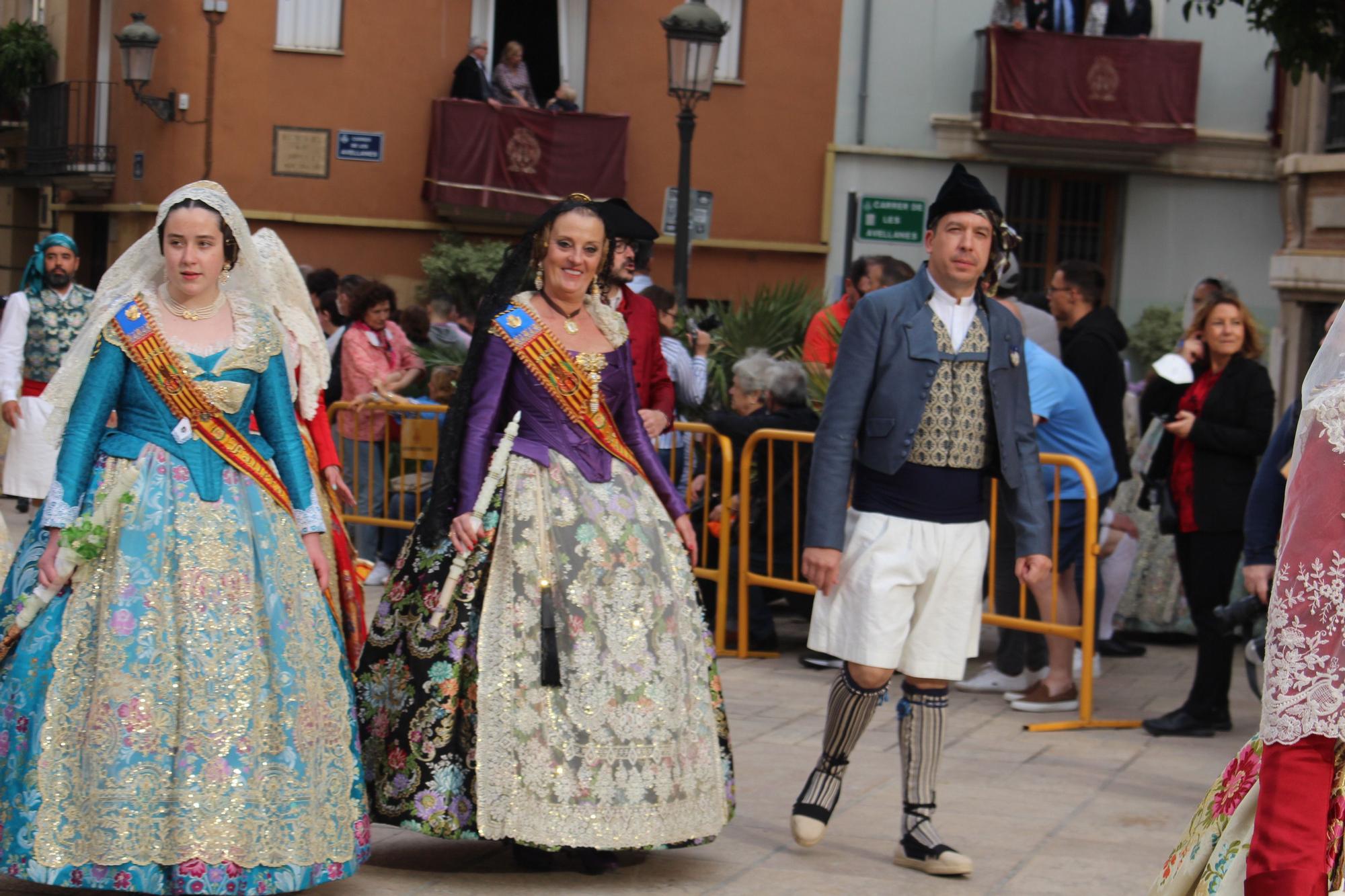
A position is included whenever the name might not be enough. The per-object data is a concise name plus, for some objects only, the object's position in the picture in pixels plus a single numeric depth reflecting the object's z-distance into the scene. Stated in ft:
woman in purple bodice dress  16.65
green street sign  41.50
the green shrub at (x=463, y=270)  66.49
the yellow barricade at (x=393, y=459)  36.11
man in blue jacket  17.76
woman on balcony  69.26
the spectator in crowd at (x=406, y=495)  36.24
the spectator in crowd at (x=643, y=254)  25.02
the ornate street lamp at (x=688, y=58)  42.04
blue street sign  68.59
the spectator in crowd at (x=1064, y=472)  26.91
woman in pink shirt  37.47
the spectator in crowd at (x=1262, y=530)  17.57
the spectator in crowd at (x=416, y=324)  43.01
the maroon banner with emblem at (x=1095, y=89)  70.13
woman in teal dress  14.92
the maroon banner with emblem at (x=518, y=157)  68.49
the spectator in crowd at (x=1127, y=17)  71.77
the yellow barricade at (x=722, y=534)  30.22
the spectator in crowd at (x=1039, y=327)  29.53
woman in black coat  25.29
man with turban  37.58
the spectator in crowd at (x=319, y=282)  44.73
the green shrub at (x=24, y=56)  84.02
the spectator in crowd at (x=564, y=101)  69.26
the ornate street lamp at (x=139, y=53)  66.23
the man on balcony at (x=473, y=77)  68.85
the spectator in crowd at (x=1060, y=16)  71.51
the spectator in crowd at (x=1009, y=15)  70.16
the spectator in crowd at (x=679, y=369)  32.27
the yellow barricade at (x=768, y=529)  29.48
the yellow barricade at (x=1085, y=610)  25.81
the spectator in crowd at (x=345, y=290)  38.68
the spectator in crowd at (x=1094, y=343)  29.73
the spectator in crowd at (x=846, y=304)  31.01
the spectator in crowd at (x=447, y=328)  41.45
